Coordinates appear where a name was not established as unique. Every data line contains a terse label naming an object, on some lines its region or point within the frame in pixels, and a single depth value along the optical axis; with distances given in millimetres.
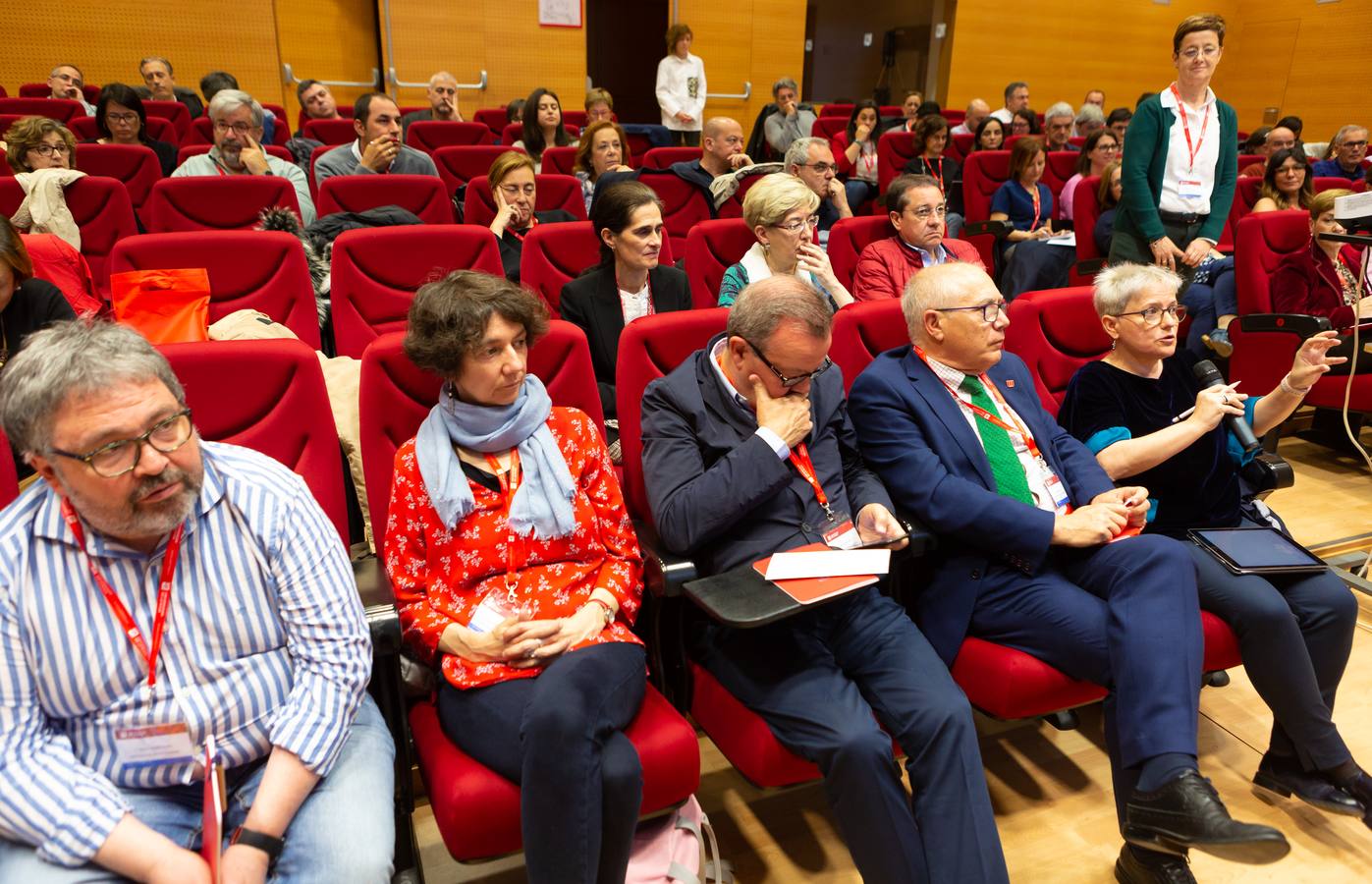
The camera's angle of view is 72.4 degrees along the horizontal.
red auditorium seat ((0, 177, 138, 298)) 3275
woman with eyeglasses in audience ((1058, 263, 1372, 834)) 1694
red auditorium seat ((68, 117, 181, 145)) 5216
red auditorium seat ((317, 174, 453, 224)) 3379
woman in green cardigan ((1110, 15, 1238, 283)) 3227
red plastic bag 2322
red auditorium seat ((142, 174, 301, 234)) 3172
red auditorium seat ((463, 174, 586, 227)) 3762
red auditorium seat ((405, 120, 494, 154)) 5707
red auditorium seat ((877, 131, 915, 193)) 5988
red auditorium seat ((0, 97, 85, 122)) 5523
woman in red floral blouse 1341
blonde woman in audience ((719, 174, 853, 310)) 2656
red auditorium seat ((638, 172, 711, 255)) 4078
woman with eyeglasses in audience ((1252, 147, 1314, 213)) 4184
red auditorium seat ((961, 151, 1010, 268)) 5172
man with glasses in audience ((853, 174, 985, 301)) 2848
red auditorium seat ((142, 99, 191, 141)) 5914
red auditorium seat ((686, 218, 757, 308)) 3029
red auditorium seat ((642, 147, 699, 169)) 5100
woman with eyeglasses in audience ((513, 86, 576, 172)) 4812
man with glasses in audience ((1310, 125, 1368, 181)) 5965
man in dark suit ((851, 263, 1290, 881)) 1471
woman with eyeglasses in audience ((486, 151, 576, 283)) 3301
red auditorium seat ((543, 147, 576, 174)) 4730
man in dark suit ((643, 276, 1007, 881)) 1378
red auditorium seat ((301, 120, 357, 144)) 5523
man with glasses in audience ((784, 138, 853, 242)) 3637
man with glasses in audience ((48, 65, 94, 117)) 6180
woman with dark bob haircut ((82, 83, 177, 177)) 4422
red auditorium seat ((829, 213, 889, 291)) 3162
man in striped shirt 1101
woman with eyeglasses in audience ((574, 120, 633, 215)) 4172
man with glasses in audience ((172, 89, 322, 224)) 3695
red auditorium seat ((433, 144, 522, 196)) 4625
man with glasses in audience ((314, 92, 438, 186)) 3845
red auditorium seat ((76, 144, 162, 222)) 3967
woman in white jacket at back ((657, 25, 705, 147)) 7059
